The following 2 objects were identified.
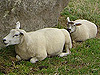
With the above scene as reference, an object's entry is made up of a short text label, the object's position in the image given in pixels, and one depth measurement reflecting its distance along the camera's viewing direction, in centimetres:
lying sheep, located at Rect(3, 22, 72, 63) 522
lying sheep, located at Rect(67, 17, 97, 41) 702
